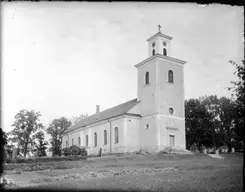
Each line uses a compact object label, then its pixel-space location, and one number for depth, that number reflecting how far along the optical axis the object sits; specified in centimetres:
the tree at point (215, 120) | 5213
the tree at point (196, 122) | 5244
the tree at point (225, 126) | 5134
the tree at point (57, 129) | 6550
